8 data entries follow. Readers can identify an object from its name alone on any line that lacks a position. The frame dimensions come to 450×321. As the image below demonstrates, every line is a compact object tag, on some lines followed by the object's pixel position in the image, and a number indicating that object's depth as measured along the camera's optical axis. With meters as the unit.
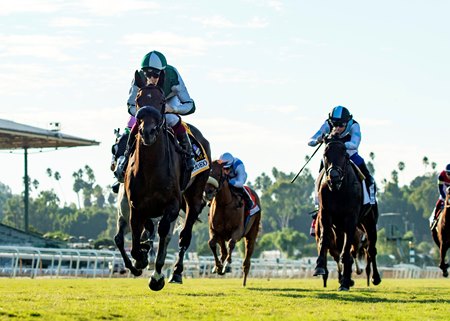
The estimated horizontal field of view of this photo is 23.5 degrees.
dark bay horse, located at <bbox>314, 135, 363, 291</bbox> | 15.39
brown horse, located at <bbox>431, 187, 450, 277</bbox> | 21.71
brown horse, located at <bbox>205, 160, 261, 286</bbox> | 20.88
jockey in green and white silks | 12.91
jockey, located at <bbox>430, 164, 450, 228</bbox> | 22.36
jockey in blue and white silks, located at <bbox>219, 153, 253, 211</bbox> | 22.17
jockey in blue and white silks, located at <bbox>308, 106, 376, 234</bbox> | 16.61
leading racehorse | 12.05
